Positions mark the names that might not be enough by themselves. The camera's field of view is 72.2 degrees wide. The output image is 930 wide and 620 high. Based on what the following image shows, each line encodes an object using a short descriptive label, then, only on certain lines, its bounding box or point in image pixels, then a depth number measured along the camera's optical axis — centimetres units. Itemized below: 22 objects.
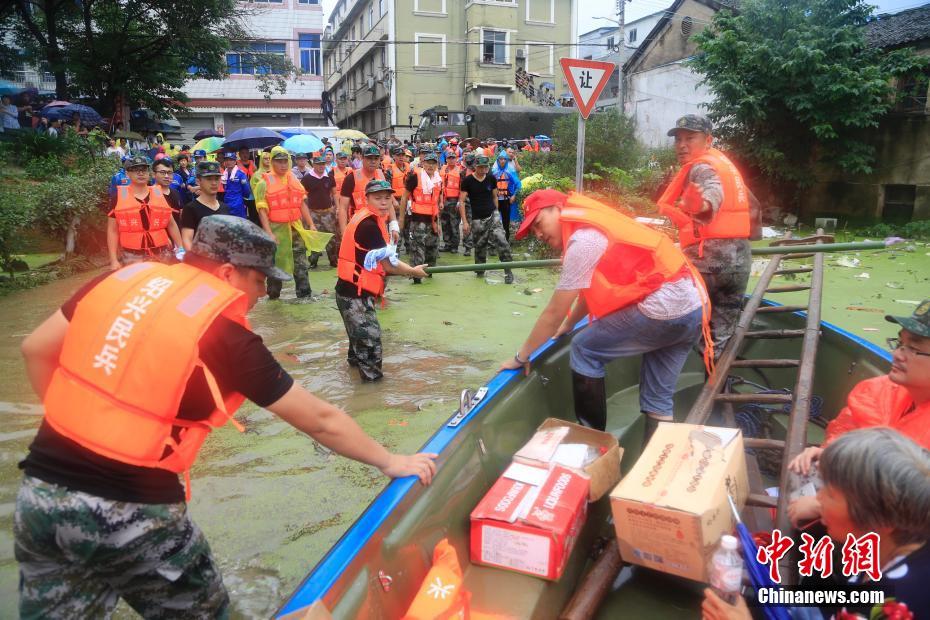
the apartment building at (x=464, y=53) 3278
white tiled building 3534
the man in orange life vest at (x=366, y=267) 509
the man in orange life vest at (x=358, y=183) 831
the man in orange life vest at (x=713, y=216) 425
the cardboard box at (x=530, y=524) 225
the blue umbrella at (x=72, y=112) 1679
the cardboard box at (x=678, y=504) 208
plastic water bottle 170
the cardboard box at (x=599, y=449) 269
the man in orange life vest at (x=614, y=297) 302
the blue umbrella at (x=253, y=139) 1418
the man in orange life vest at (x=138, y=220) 586
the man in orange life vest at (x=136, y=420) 158
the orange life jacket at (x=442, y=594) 187
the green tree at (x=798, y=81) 1341
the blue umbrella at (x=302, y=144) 1381
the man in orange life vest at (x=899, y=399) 209
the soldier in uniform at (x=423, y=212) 970
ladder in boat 260
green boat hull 192
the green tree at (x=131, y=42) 2038
